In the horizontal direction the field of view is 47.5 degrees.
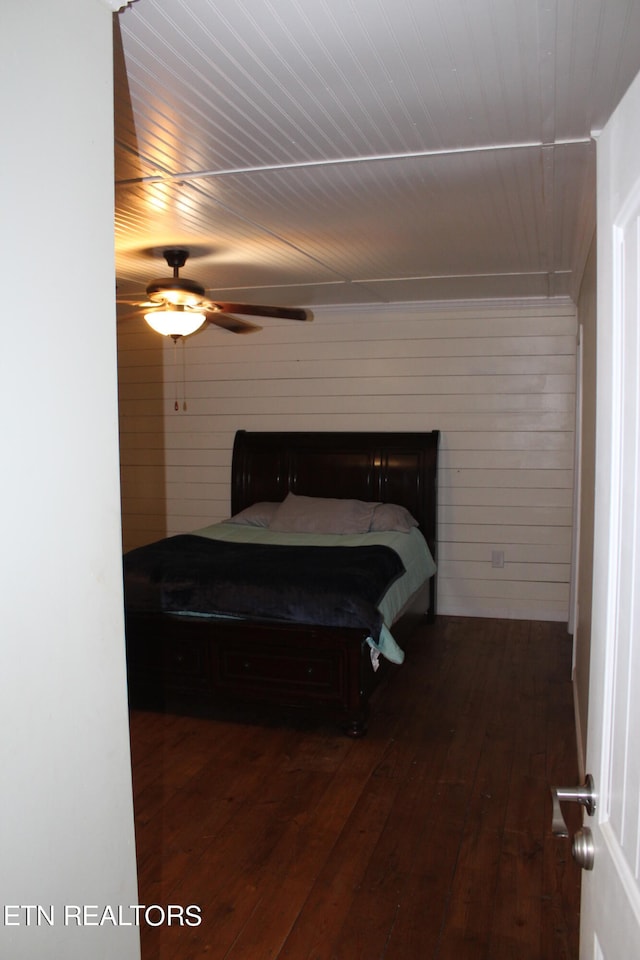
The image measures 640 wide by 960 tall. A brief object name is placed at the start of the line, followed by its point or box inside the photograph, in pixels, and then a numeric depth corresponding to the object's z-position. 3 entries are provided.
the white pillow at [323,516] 5.08
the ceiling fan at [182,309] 3.44
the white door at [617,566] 0.91
